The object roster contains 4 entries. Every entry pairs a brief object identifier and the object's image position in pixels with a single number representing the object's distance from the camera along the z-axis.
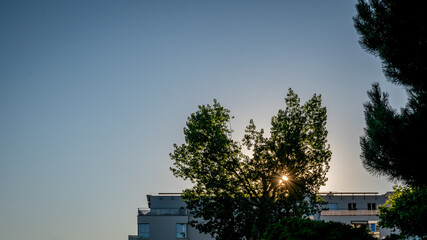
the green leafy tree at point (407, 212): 19.25
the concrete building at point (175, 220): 51.78
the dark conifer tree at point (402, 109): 13.29
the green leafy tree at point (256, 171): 28.67
